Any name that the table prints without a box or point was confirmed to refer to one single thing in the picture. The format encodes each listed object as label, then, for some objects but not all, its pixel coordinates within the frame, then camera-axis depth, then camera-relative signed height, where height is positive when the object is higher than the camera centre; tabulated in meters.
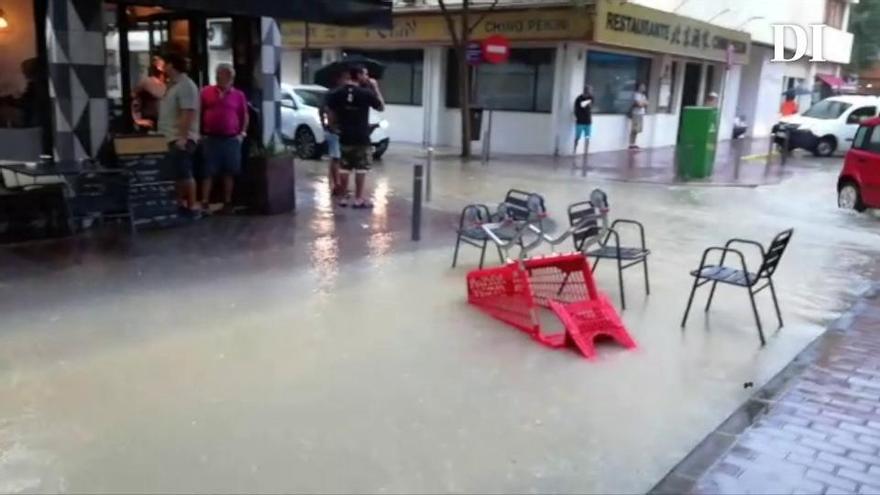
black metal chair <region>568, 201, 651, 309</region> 6.35 -1.16
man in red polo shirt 9.12 -0.58
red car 11.72 -0.99
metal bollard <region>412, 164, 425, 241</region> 8.45 -1.25
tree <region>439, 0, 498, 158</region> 17.80 +0.70
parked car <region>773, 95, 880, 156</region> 22.91 -0.79
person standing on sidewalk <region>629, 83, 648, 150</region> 22.03 -0.50
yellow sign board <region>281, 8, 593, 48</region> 18.41 +1.38
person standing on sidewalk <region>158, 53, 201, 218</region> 8.91 -0.55
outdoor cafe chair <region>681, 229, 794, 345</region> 5.90 -1.33
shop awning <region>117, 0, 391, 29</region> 8.09 +0.75
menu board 8.44 -1.14
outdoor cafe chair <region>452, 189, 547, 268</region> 7.12 -1.15
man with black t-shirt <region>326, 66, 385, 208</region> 9.88 -0.39
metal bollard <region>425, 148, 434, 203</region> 11.62 -1.48
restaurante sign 18.62 +1.62
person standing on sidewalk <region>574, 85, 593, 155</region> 19.03 -0.53
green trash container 15.45 -0.88
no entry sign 17.73 +0.81
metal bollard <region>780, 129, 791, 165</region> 19.70 -1.25
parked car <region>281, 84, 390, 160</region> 16.36 -0.88
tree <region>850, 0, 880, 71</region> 46.16 +3.99
